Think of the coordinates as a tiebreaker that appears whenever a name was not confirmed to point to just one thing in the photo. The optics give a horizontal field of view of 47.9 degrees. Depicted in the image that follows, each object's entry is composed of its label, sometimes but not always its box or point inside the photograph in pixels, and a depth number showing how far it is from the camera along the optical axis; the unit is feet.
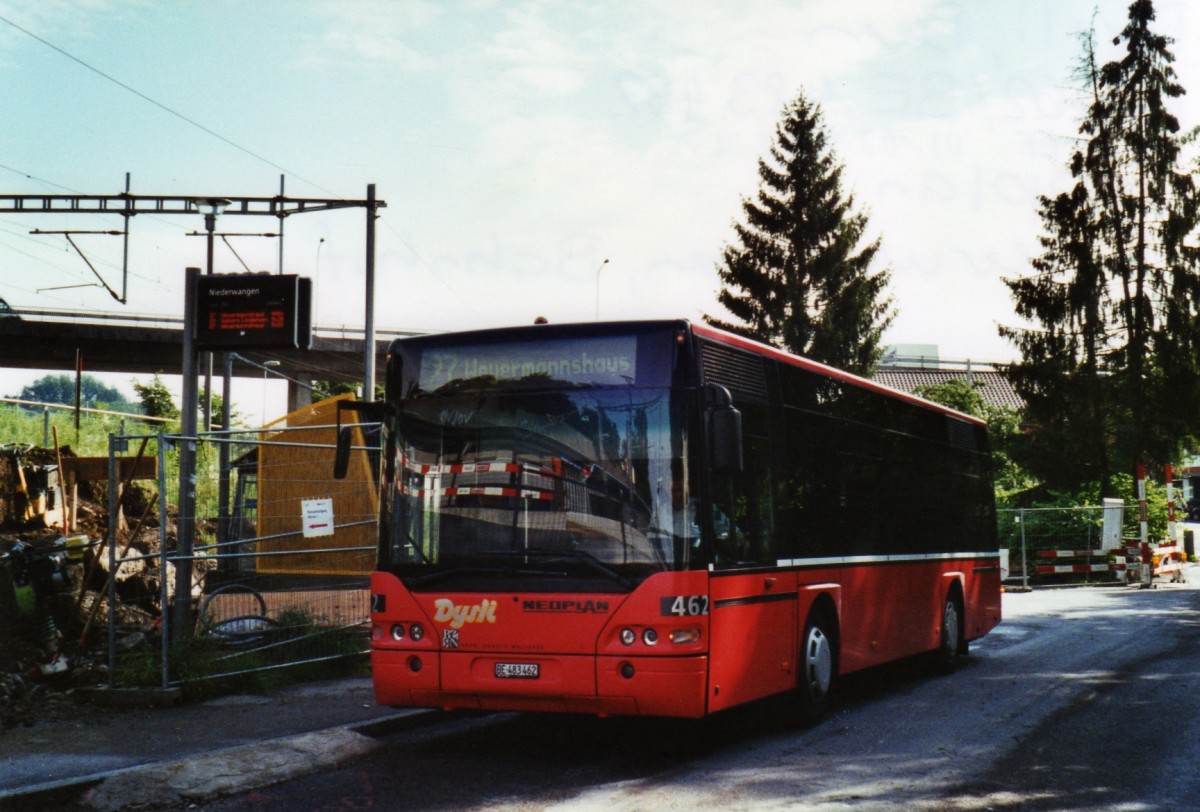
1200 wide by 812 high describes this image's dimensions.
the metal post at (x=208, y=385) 111.85
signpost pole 35.96
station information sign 42.09
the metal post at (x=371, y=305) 85.46
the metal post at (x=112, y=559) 33.45
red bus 27.17
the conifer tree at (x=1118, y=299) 122.83
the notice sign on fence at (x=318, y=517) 39.34
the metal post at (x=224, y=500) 38.24
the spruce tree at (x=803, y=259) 157.38
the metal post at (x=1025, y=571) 90.94
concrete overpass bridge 179.83
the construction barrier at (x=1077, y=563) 90.33
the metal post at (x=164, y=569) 32.91
